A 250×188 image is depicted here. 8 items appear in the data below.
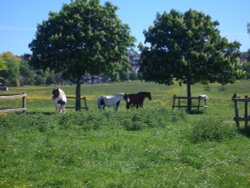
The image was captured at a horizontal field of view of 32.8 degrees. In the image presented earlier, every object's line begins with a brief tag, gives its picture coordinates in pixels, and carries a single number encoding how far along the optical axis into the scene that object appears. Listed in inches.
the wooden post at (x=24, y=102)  1137.1
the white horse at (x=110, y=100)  1229.1
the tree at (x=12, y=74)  5787.9
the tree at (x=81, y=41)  1375.5
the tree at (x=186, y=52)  1432.1
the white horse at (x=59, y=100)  1205.6
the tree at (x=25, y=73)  7295.3
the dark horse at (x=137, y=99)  1283.2
